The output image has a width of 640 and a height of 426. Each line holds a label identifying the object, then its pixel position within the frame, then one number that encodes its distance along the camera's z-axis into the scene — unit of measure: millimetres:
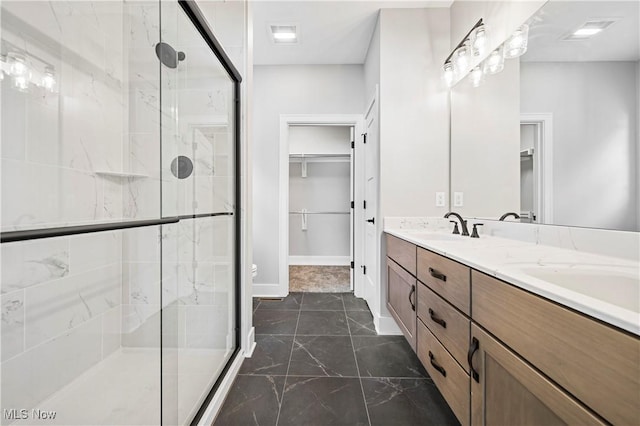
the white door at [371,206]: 2404
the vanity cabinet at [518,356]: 493
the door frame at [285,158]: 3051
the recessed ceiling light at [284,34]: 2484
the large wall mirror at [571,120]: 1020
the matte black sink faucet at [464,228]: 1862
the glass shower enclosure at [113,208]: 1043
